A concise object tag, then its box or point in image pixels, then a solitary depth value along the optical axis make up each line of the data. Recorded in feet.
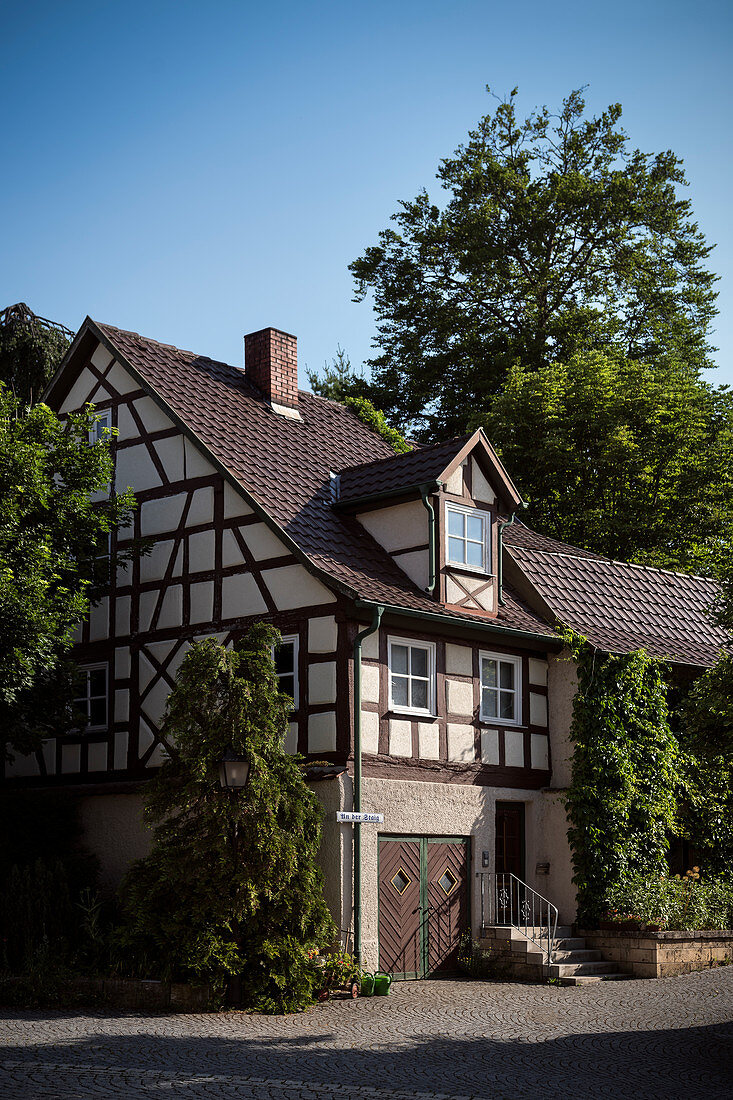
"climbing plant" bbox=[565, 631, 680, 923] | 65.87
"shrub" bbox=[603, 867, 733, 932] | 63.93
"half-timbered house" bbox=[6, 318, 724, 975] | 59.98
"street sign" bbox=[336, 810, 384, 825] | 56.59
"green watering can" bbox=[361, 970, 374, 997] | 53.88
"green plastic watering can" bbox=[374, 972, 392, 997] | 53.93
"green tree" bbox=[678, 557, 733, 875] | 45.57
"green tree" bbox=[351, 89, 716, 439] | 125.70
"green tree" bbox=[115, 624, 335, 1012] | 49.93
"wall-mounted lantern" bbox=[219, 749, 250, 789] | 49.83
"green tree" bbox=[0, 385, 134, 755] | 57.93
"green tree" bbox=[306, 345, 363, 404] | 136.46
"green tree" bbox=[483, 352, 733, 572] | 110.73
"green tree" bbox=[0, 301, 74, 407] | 88.17
